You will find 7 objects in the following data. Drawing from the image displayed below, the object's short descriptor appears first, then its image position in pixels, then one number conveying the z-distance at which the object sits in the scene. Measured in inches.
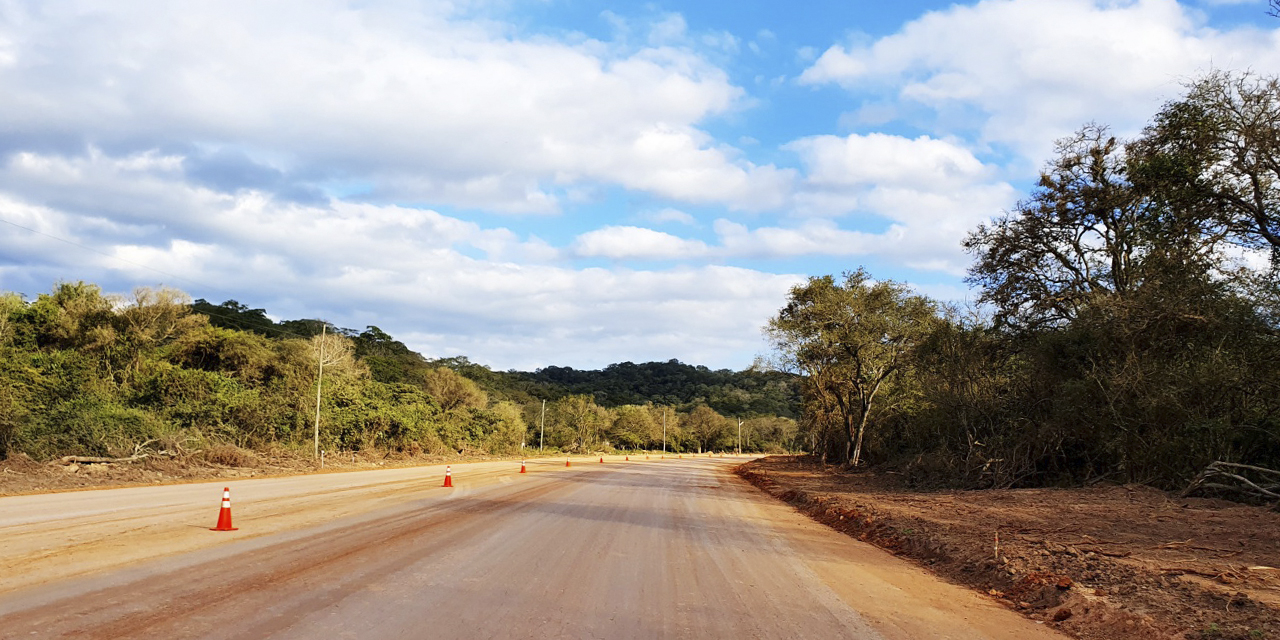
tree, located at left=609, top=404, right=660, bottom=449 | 3882.9
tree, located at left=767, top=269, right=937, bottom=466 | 1371.8
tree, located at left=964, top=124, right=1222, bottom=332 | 689.0
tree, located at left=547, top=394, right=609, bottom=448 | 3412.9
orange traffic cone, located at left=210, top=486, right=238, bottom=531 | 418.0
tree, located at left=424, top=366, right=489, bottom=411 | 2439.7
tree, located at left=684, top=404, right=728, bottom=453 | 4375.0
